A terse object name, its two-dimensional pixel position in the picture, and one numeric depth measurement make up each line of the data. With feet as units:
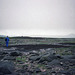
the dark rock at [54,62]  34.50
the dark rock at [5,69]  25.84
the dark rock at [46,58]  36.89
